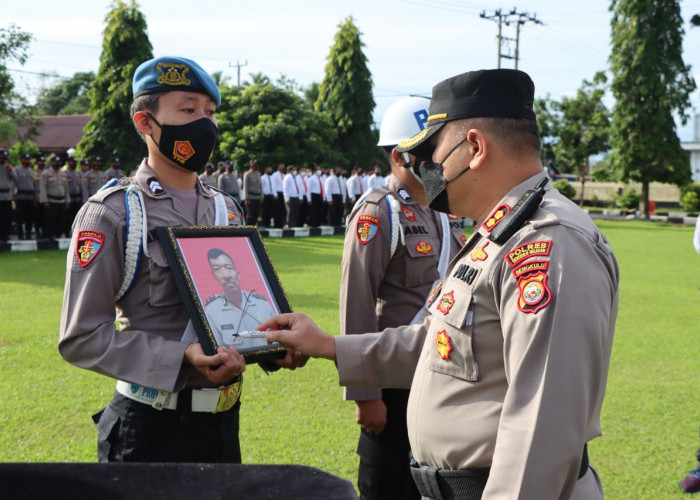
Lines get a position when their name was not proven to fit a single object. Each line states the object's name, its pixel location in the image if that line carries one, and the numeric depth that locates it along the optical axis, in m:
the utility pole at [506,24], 34.03
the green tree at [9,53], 17.61
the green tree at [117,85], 26.68
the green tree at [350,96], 35.97
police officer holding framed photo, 2.28
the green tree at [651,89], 33.78
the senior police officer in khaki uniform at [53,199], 15.95
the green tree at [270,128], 31.98
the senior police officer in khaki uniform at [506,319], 1.47
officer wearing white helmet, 3.12
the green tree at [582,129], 41.00
